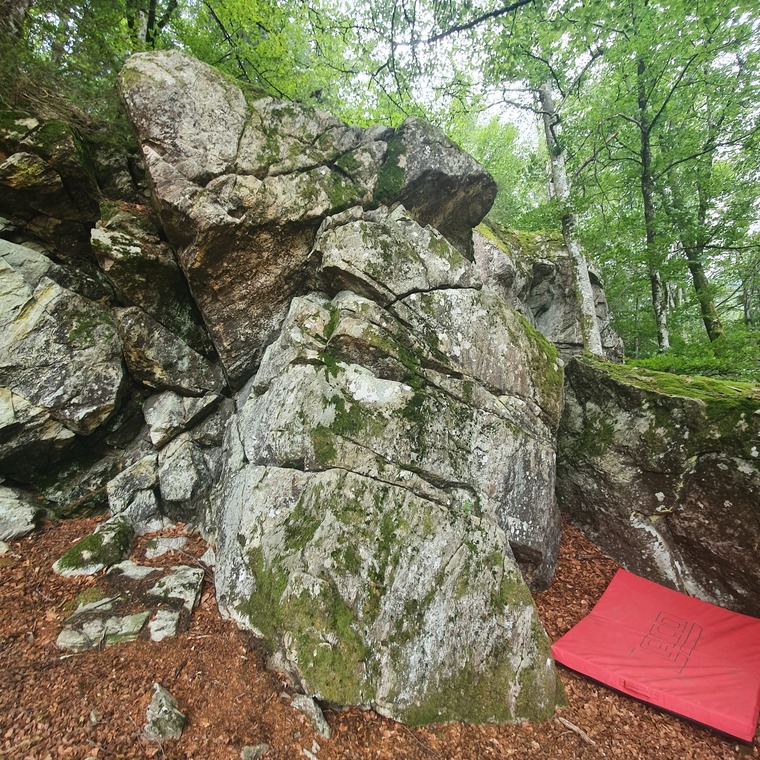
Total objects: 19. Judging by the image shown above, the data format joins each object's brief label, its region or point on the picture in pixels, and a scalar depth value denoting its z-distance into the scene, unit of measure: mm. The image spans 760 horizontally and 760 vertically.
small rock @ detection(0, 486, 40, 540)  5832
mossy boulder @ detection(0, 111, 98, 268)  6637
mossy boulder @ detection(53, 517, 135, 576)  5469
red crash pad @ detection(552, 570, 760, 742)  4406
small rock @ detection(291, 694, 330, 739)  3964
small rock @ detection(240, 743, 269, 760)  3569
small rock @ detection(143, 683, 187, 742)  3568
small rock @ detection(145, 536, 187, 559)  5978
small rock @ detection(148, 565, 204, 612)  5156
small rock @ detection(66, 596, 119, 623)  4766
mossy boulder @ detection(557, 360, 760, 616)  5852
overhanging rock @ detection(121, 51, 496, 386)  6230
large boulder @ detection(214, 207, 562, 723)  4527
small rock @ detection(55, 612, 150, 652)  4398
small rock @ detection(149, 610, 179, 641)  4660
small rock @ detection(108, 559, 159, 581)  5469
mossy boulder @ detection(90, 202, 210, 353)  6750
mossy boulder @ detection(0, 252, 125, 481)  6242
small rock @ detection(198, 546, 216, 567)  5746
